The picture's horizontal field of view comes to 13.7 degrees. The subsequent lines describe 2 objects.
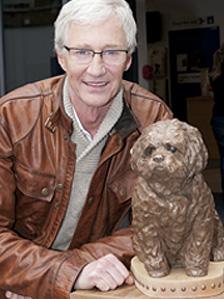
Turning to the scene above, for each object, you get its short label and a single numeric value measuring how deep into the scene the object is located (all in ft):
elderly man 6.04
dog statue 5.36
